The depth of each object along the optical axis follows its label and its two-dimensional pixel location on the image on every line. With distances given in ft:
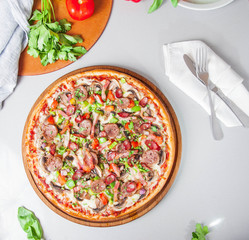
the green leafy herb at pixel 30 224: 5.61
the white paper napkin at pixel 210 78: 5.09
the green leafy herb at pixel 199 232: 5.16
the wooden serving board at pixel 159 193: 5.18
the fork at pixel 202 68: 5.05
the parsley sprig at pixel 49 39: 5.21
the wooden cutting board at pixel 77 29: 5.52
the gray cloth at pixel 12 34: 5.12
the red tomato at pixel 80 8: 5.15
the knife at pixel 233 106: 5.17
